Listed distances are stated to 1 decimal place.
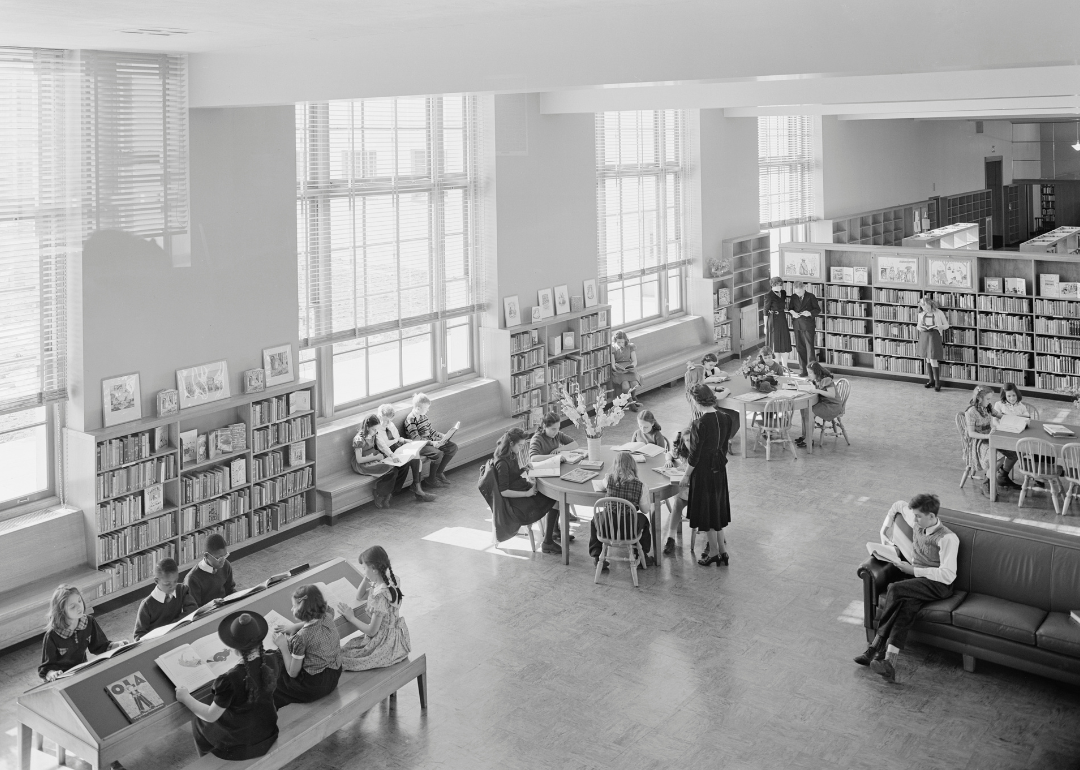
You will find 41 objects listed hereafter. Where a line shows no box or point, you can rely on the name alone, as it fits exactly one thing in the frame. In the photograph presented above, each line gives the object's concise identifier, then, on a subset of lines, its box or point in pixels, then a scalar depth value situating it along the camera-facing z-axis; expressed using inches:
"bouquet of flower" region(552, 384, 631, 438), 362.6
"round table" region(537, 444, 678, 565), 334.3
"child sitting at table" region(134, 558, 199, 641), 252.8
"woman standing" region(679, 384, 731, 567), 327.3
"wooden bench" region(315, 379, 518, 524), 392.2
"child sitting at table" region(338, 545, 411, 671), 239.8
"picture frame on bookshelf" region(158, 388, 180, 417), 332.2
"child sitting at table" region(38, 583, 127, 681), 233.9
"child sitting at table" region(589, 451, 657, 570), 320.8
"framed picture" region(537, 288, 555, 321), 501.0
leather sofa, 253.9
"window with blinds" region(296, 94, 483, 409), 393.4
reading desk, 205.3
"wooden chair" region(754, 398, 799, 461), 450.3
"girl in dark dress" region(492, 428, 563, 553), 346.6
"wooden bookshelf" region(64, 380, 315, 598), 315.3
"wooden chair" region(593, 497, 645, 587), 319.3
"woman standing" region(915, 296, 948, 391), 567.8
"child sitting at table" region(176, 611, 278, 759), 204.4
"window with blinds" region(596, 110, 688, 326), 560.1
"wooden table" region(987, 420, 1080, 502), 388.5
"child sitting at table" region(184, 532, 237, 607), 265.1
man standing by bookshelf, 604.4
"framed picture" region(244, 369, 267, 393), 361.1
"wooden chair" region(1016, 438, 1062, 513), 377.7
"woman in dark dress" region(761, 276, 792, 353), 600.1
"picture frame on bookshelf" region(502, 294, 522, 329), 478.3
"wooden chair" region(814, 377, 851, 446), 466.9
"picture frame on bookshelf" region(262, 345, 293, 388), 370.3
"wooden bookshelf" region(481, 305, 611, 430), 480.1
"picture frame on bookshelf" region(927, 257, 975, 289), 564.7
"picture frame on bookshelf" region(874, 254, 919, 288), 585.0
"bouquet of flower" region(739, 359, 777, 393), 476.4
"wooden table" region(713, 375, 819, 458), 456.8
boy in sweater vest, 266.1
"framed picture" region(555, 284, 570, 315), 514.0
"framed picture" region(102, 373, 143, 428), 318.3
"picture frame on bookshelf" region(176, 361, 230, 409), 340.8
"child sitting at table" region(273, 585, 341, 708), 222.8
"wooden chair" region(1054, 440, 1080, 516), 371.2
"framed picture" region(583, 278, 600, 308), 533.3
